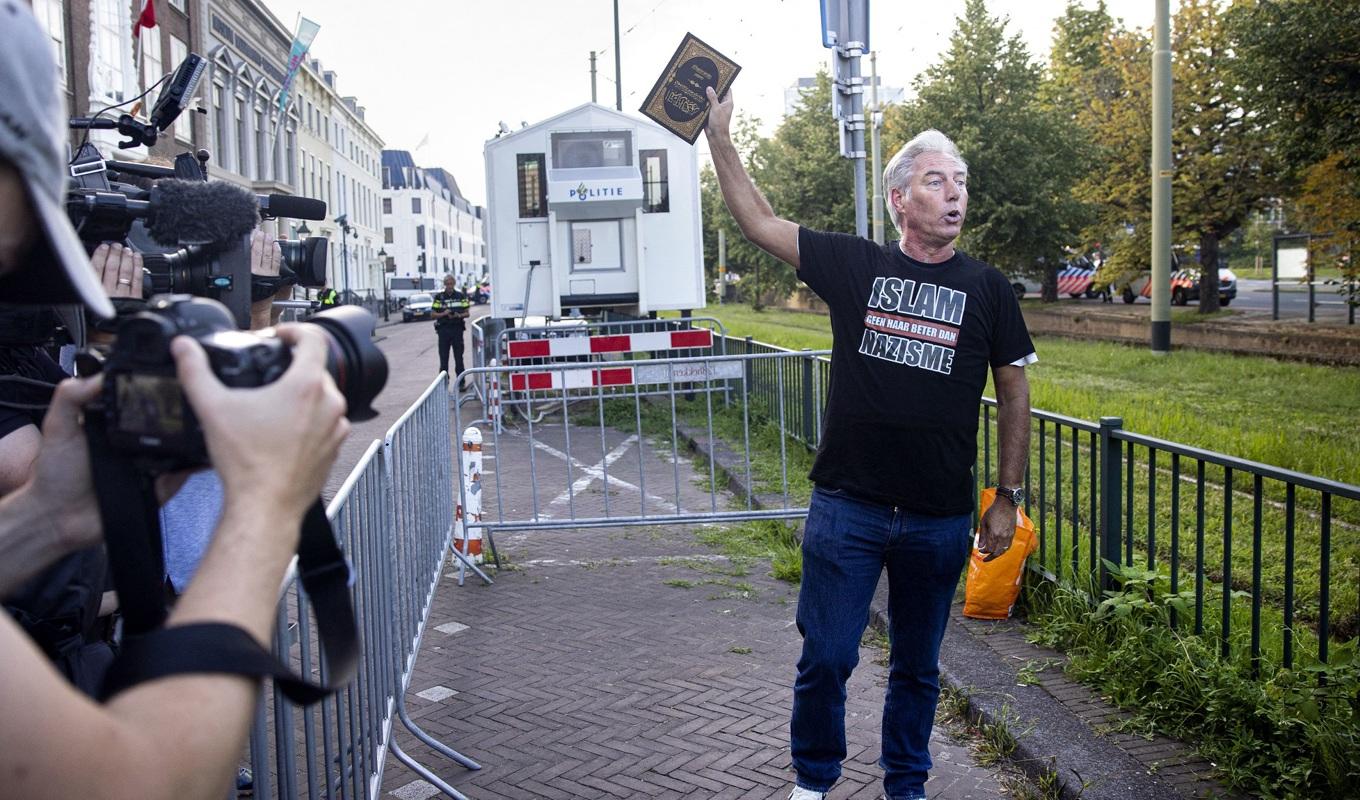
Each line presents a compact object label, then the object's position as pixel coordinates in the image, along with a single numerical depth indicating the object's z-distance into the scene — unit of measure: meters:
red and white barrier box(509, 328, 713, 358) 13.11
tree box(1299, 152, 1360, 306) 15.34
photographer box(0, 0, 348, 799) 1.02
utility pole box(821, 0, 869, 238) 7.95
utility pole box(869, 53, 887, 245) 27.86
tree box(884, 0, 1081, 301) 30.23
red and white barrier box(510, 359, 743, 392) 8.51
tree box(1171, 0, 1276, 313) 25.58
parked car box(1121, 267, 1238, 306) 35.60
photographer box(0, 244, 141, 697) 1.95
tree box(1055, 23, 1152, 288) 27.92
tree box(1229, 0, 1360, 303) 15.00
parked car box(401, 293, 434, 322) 59.50
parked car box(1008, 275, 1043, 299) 41.06
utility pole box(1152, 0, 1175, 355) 18.12
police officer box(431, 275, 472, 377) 19.28
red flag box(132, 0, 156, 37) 16.88
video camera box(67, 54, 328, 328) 2.69
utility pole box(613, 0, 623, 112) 38.97
